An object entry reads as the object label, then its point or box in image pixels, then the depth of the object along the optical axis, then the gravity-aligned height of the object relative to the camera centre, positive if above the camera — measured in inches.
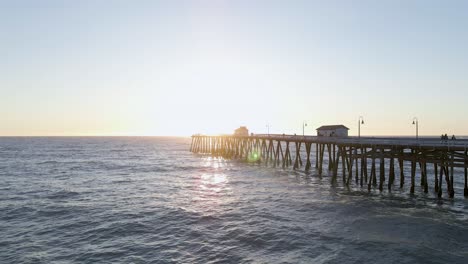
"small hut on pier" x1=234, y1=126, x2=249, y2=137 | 3240.7 +58.0
